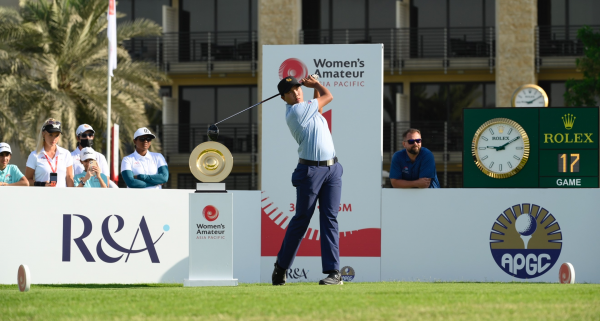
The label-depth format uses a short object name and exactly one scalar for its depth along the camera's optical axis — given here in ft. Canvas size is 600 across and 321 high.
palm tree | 149.07
